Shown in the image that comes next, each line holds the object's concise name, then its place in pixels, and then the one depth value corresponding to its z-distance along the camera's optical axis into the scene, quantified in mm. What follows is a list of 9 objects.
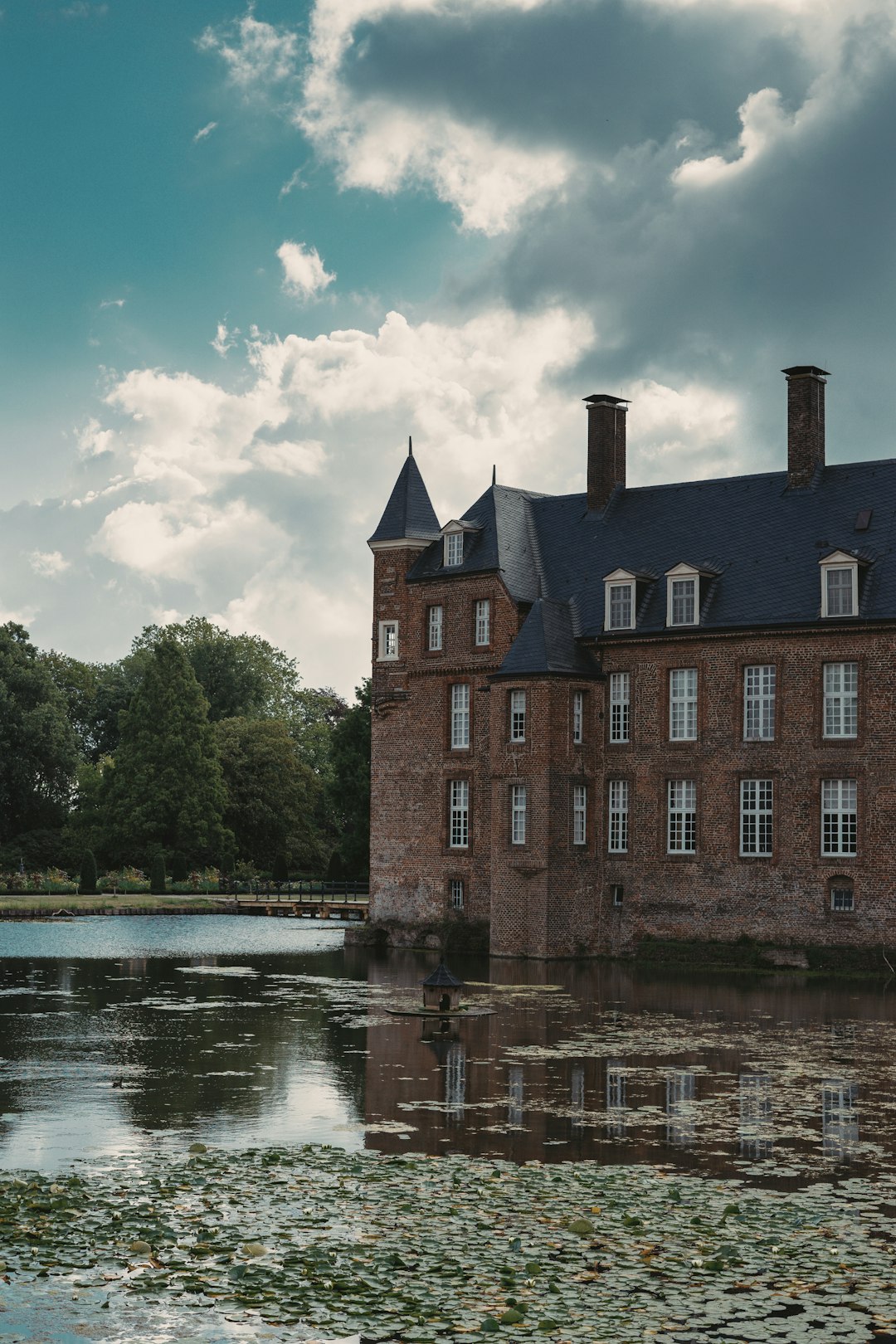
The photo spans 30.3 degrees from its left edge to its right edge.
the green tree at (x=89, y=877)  70938
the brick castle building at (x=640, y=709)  38312
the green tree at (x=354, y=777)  70875
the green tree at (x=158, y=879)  73938
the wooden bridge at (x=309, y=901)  63438
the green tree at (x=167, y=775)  80875
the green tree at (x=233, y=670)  103188
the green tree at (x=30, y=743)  86500
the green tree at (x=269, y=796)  88750
